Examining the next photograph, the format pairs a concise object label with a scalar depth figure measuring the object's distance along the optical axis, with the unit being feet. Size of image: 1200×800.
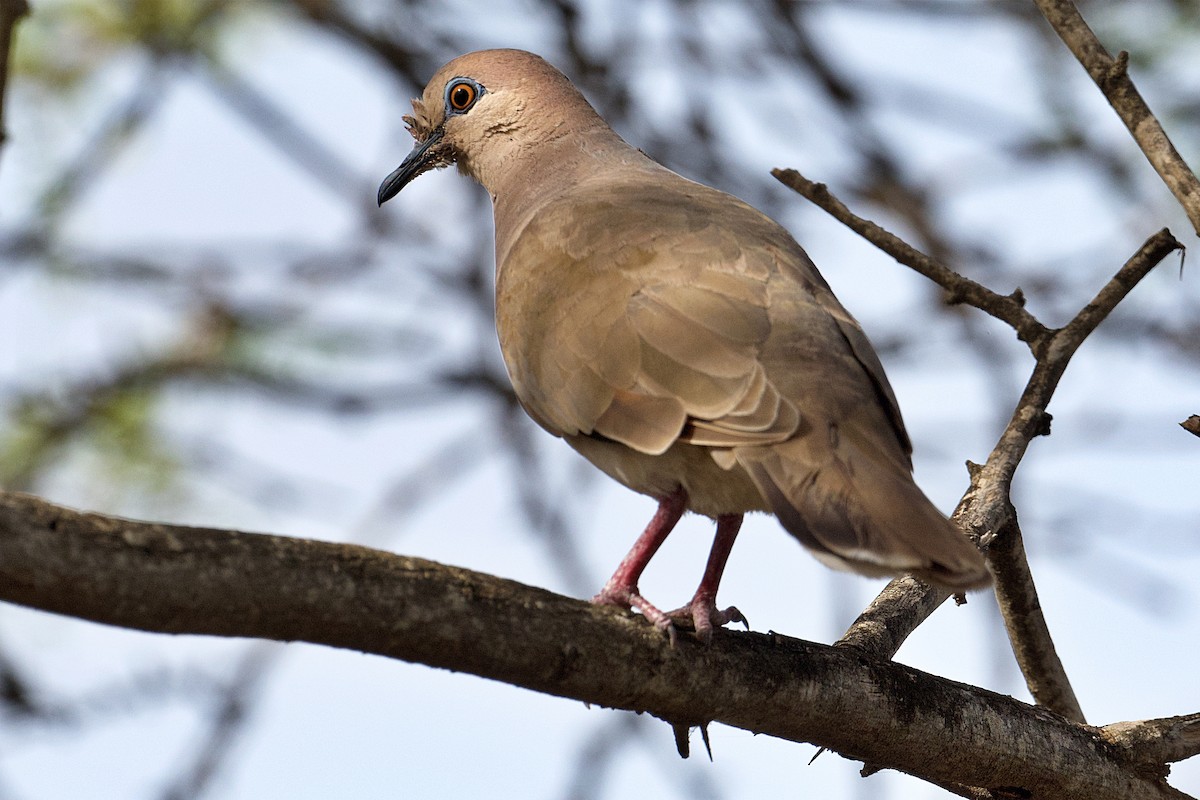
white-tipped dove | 19.08
